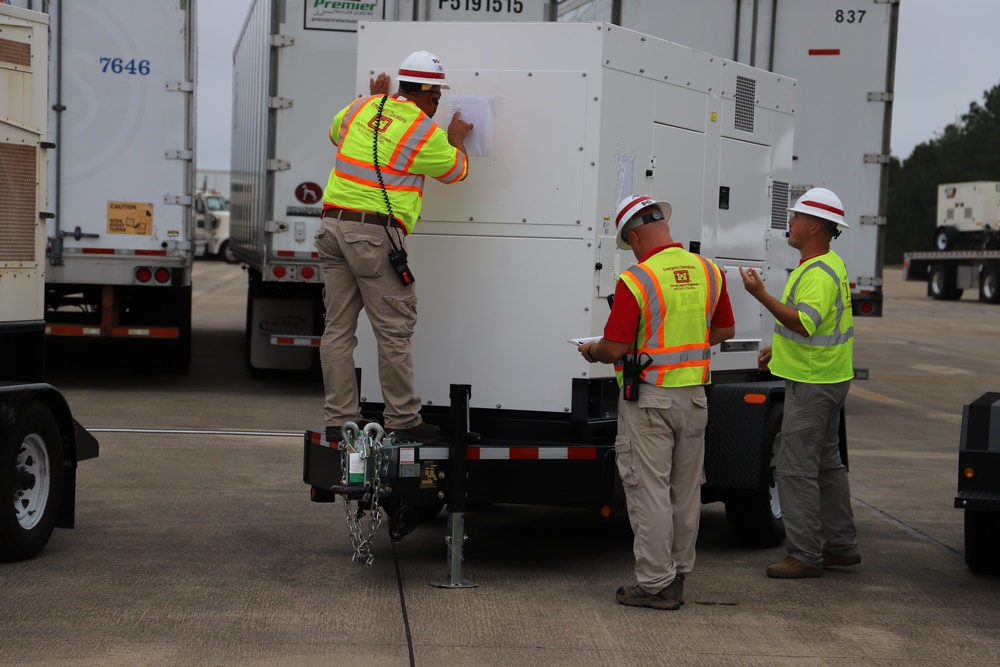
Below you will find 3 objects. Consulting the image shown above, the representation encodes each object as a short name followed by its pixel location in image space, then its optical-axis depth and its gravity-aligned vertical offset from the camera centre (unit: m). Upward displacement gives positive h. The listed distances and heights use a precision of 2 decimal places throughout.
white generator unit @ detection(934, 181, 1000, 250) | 41.22 +0.92
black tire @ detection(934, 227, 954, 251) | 42.22 +0.13
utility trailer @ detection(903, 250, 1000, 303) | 38.97 -0.83
